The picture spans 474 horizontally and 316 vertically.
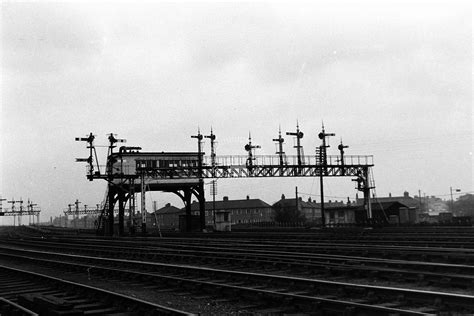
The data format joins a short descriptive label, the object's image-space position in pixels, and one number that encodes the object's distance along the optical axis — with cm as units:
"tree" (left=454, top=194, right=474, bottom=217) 11462
